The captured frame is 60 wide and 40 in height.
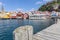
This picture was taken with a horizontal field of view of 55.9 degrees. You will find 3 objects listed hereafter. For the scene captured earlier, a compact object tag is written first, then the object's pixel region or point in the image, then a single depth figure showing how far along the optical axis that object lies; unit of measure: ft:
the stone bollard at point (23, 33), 7.23
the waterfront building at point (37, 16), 99.13
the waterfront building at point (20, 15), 102.92
